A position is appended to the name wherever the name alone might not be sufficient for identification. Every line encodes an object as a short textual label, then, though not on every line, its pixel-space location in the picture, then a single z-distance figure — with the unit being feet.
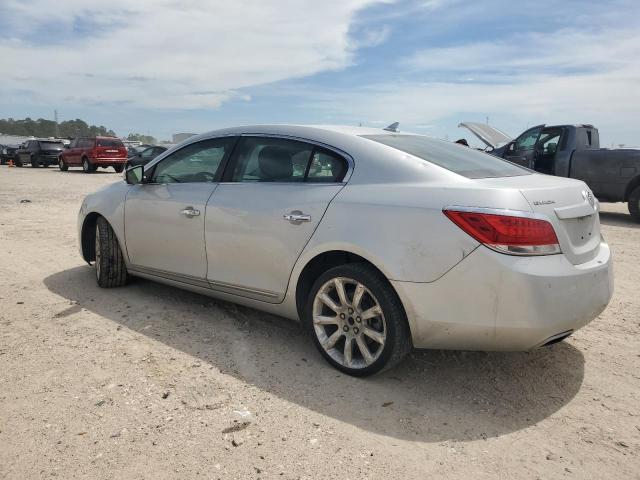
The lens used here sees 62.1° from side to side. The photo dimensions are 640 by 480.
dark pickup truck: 34.60
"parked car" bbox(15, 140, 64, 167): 99.60
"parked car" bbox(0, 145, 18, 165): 113.61
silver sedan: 8.94
